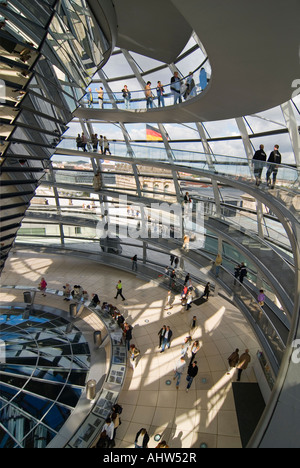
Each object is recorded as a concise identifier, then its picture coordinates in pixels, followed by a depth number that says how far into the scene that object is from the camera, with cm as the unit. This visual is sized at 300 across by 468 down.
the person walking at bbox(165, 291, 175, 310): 1657
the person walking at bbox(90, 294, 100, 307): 1629
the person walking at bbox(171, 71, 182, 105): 1109
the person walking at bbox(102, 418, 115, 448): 834
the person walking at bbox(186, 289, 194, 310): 1584
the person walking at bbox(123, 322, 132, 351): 1284
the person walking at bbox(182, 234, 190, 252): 1752
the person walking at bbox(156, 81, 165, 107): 1202
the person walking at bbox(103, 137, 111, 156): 1775
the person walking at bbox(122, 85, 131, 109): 1362
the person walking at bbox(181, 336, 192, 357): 1128
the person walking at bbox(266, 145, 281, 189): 906
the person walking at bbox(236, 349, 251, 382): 1050
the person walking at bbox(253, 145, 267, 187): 983
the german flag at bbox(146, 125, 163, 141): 1771
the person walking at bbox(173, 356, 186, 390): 1055
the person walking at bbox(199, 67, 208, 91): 868
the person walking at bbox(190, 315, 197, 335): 1401
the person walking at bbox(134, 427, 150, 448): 800
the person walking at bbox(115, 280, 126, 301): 1744
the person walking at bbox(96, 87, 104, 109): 1406
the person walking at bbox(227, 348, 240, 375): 1055
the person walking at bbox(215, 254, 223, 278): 1427
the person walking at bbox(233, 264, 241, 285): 1359
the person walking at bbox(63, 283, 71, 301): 1781
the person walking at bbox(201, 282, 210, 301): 1698
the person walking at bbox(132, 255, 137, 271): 2081
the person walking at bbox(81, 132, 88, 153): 1780
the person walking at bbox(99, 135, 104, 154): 1783
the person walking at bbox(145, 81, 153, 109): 1261
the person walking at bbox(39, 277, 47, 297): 1823
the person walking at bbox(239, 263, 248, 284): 1304
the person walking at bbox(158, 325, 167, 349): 1264
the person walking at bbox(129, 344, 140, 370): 1171
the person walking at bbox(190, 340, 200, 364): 1148
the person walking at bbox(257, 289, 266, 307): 1084
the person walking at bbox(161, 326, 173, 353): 1255
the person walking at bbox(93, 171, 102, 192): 2152
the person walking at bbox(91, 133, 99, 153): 1805
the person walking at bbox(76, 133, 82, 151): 1784
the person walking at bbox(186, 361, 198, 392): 1029
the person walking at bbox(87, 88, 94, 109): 1401
